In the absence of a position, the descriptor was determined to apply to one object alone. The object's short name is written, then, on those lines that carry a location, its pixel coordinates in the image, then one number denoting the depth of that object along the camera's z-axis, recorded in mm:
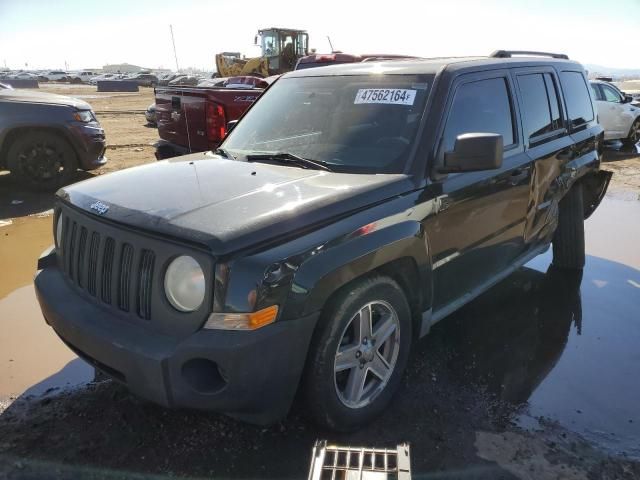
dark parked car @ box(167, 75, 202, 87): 40812
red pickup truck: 6941
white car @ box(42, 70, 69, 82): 70188
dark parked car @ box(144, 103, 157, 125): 15042
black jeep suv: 2066
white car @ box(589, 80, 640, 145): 12891
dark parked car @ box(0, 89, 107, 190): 7184
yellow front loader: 23641
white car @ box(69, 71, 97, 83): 68000
